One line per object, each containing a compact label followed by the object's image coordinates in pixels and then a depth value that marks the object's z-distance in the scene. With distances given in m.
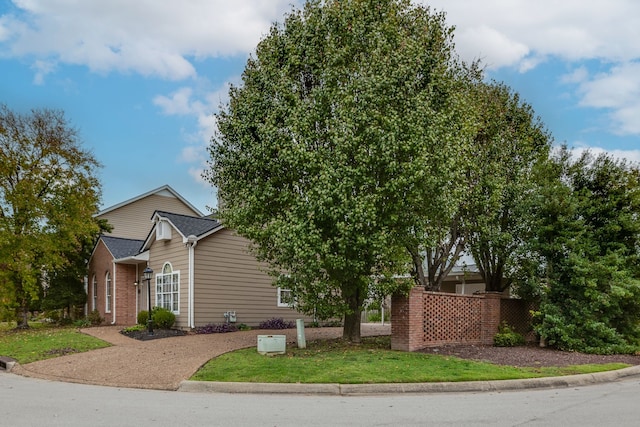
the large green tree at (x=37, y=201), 22.44
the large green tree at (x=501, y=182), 16.67
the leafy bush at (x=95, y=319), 24.25
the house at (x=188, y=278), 19.84
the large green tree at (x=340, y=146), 12.55
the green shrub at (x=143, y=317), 20.17
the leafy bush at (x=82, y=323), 23.75
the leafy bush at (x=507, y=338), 15.47
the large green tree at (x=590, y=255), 14.16
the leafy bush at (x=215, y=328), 19.16
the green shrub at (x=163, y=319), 19.34
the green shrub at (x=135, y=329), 18.90
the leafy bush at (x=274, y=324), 20.92
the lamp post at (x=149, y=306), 18.14
